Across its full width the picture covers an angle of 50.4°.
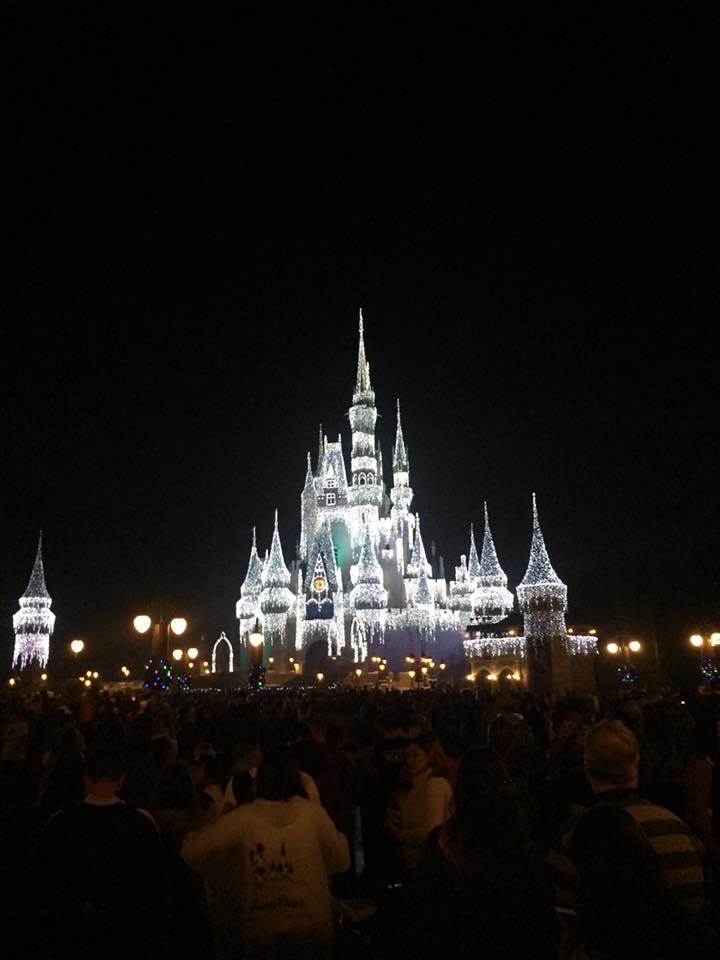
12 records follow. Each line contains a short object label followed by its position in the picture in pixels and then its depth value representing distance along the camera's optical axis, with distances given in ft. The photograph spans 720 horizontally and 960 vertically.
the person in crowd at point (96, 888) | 11.79
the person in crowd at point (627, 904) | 8.89
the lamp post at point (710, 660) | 118.52
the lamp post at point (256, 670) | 80.22
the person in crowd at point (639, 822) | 10.32
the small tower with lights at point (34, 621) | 195.31
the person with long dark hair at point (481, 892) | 9.08
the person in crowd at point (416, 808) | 17.19
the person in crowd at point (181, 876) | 17.04
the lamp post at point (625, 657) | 133.10
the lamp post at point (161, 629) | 59.62
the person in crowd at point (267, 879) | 11.71
